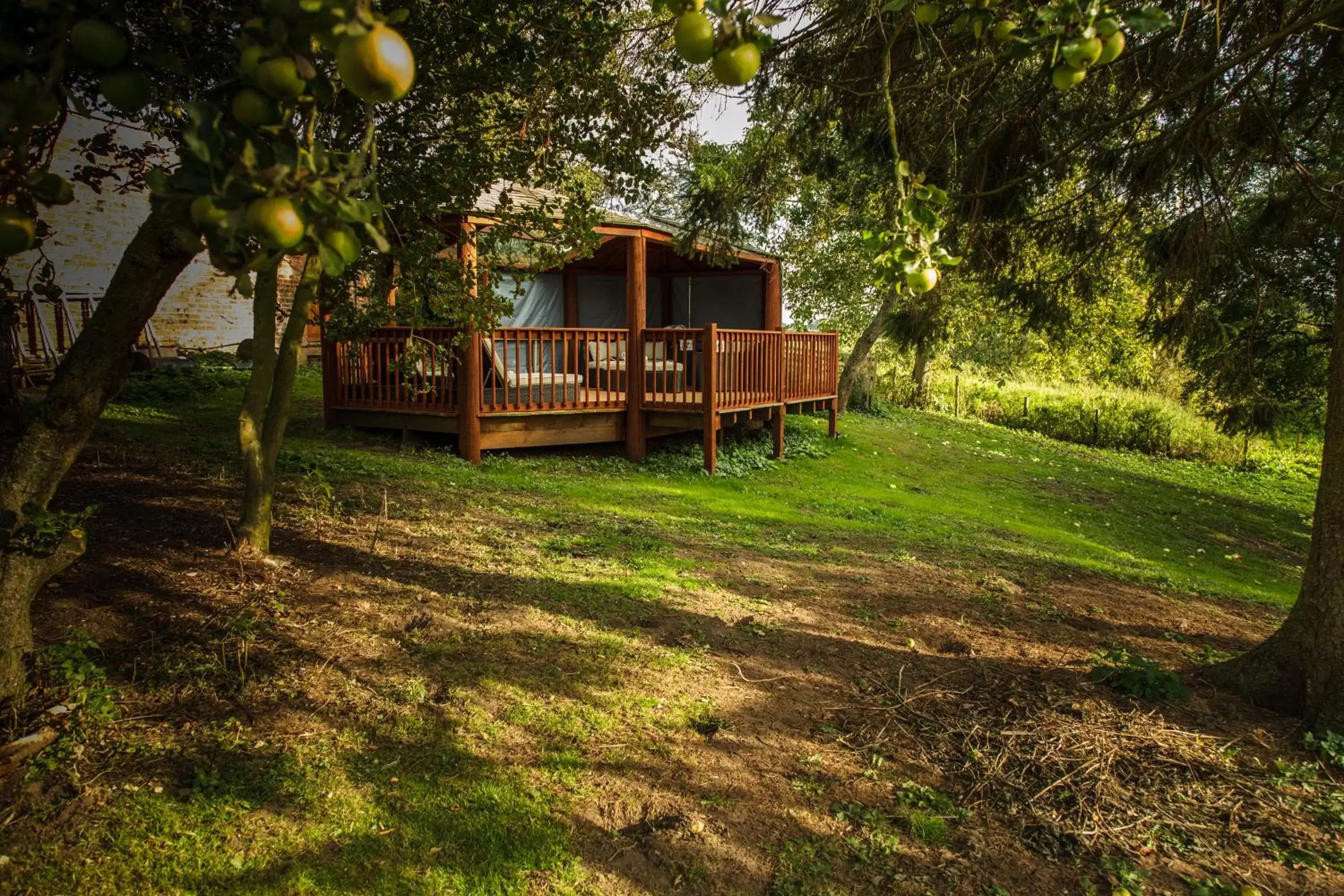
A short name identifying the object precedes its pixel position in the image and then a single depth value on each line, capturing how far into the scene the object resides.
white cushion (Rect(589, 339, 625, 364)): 10.20
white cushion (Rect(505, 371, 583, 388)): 9.91
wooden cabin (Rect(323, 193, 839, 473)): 9.90
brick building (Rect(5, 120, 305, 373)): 12.26
